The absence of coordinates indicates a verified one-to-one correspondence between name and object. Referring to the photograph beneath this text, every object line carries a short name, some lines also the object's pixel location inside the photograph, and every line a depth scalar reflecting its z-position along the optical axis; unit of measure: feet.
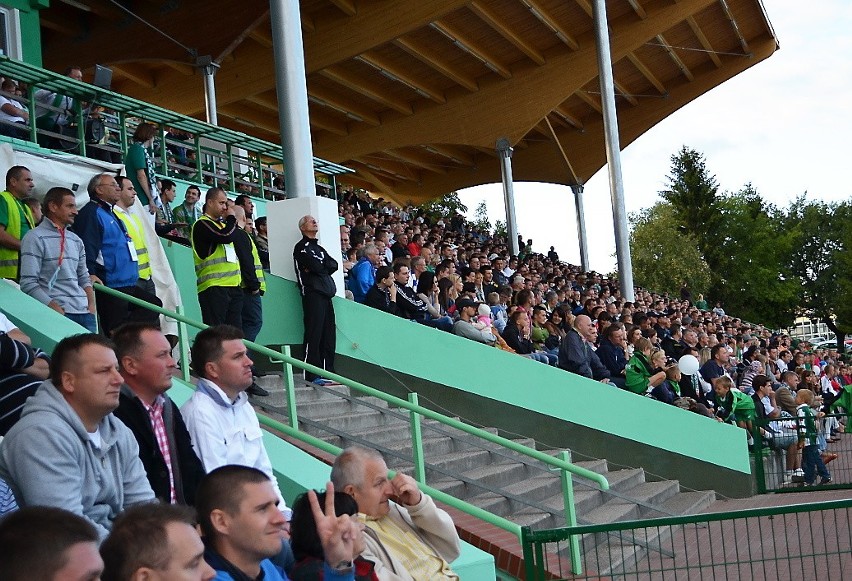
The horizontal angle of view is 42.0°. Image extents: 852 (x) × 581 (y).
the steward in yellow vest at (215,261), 27.76
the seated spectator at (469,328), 37.17
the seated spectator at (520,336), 40.60
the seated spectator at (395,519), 13.93
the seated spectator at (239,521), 11.05
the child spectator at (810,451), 41.93
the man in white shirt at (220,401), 14.97
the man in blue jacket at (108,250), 24.48
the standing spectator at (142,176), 35.68
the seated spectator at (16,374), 15.27
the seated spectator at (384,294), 36.63
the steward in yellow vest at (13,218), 23.27
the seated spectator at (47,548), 7.55
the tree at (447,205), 167.25
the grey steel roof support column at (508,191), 95.89
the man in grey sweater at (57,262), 21.56
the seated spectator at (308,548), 11.91
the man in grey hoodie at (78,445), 11.33
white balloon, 44.98
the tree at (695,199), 203.72
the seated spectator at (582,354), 39.19
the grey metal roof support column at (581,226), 110.75
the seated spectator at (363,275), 37.70
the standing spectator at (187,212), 36.50
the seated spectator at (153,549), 8.90
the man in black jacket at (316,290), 31.99
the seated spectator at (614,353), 41.39
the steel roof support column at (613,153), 69.72
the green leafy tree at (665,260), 160.35
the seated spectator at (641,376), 40.68
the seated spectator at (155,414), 13.62
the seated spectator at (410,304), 37.60
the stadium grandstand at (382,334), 15.79
